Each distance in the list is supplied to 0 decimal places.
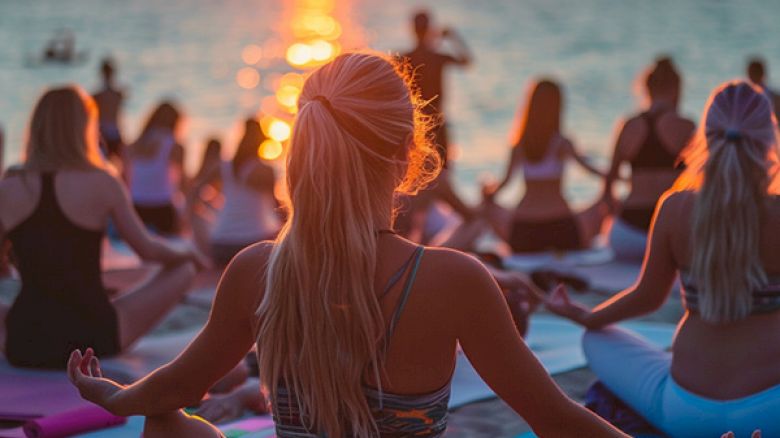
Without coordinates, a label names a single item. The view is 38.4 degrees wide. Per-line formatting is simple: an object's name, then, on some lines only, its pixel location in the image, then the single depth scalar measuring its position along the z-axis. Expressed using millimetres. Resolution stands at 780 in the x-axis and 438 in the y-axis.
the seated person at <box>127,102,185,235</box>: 8727
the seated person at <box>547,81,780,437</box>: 3402
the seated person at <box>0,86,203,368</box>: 4605
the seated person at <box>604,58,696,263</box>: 7082
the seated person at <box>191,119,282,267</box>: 7652
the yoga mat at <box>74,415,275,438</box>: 3826
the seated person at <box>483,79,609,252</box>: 7402
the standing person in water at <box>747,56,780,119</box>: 8219
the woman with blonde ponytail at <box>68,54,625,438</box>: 2219
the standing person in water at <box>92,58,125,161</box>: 10172
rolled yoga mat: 3799
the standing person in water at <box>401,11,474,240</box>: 7602
